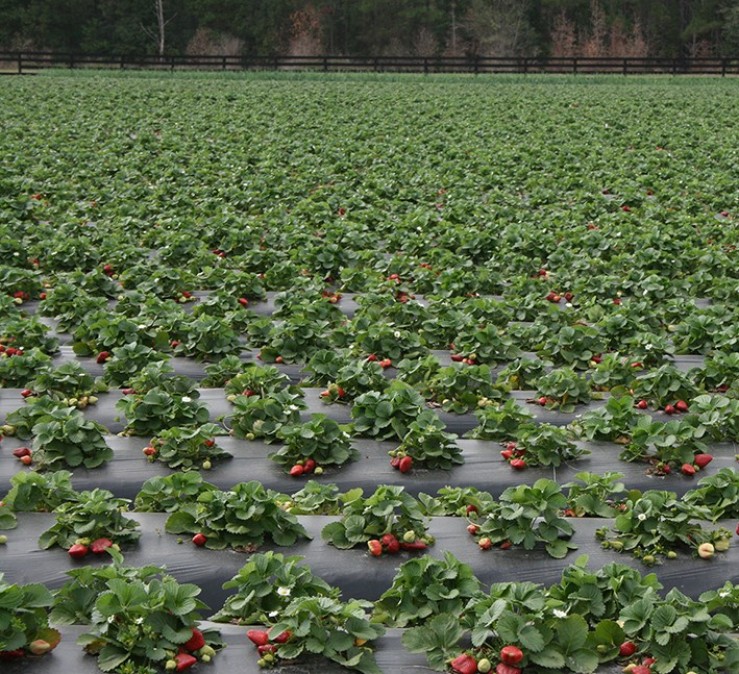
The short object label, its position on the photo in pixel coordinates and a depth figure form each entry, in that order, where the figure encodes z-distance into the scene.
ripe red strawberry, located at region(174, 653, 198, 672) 3.73
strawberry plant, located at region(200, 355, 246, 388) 6.65
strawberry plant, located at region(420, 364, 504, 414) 6.41
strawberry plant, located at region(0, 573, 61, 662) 3.70
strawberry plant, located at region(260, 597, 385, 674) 3.78
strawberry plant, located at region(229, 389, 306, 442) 5.87
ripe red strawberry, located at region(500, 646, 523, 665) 3.63
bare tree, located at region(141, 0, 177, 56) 63.83
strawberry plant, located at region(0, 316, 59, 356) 7.26
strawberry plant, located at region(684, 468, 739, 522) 4.92
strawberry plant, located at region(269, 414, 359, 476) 5.52
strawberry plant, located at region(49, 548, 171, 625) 4.00
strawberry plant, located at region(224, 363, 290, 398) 6.35
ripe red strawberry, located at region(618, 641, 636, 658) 3.84
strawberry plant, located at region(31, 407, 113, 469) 5.47
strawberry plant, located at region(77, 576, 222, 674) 3.71
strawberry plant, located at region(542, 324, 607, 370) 7.17
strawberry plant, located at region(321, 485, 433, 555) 4.65
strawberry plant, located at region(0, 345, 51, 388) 6.63
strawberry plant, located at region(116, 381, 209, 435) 5.88
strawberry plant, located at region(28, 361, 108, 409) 6.36
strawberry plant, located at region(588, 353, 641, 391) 6.70
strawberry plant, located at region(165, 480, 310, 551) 4.65
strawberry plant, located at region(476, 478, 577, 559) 4.65
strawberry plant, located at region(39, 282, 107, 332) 7.95
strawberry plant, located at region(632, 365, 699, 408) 6.32
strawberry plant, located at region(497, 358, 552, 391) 6.79
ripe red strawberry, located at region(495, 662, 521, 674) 3.67
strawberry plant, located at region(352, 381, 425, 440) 5.83
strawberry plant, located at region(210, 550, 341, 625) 4.07
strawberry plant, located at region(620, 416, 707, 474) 5.48
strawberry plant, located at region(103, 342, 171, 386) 6.74
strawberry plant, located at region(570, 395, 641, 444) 5.83
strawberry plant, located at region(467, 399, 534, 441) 5.91
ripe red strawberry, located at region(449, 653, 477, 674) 3.70
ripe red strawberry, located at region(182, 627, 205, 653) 3.82
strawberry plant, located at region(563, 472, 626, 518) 4.98
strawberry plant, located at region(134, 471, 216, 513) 4.96
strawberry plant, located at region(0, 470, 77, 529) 4.91
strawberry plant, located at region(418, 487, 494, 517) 4.99
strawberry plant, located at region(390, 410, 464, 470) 5.56
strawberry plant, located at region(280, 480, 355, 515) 5.06
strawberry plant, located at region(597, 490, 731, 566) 4.64
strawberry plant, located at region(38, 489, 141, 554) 4.60
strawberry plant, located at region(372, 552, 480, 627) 4.07
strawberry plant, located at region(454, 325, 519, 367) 7.20
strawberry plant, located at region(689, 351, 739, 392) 6.59
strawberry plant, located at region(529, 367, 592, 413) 6.43
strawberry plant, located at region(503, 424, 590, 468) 5.53
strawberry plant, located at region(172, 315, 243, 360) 7.23
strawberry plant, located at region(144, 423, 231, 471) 5.54
